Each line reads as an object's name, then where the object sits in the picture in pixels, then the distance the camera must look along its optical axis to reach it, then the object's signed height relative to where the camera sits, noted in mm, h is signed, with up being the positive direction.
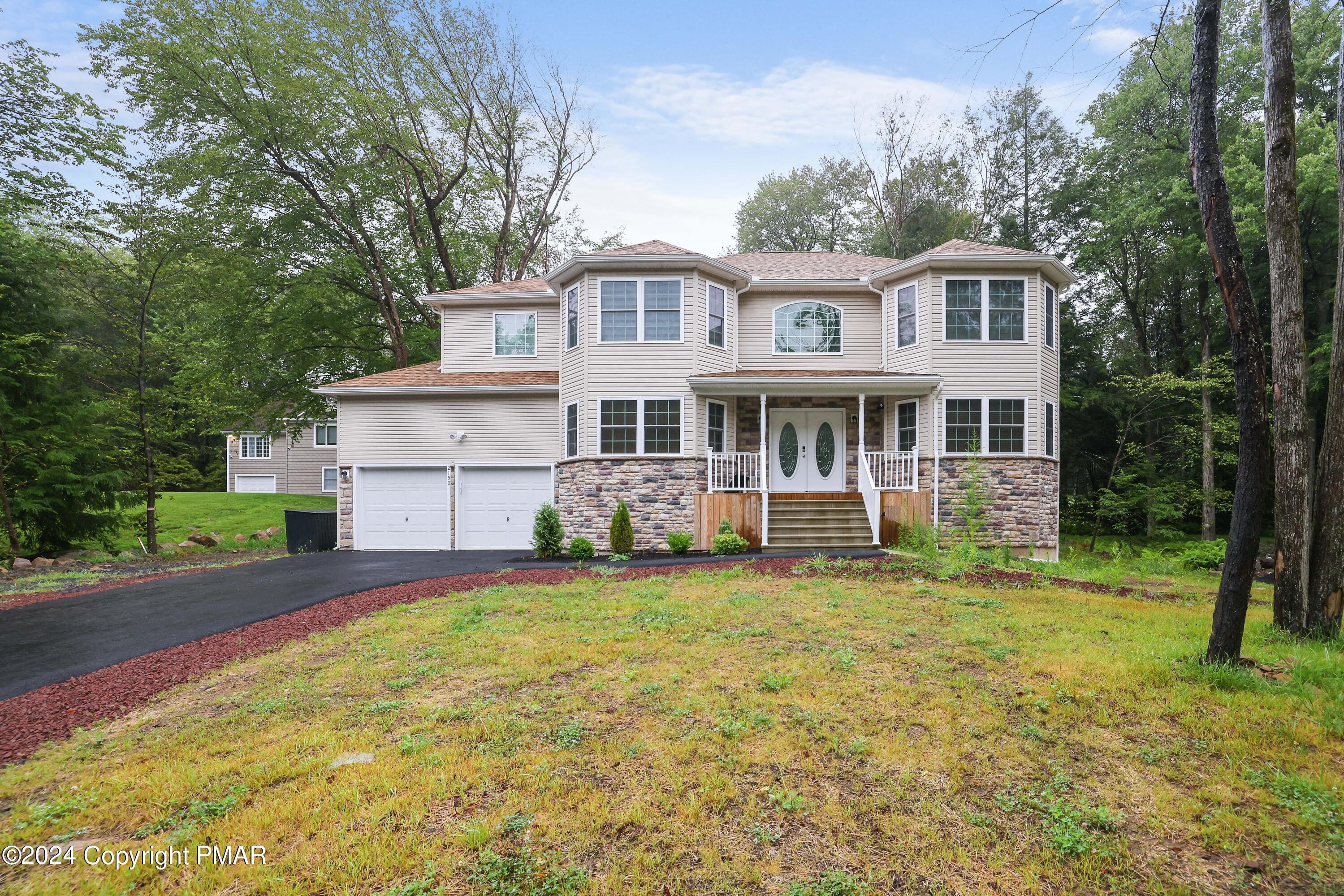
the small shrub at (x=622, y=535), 12430 -1498
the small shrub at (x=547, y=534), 12320 -1476
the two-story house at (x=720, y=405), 13219 +1248
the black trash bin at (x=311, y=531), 15250 -1763
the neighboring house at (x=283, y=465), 31281 -290
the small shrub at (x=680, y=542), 12117 -1608
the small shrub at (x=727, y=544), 12047 -1626
